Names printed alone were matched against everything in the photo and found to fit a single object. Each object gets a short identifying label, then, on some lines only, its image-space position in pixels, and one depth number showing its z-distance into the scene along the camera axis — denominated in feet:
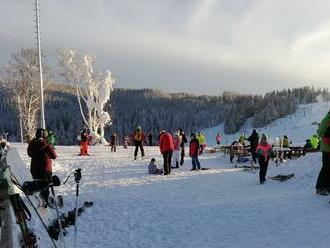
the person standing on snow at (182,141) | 87.56
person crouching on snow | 71.86
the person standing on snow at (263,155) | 60.18
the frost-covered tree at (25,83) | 168.96
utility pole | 127.95
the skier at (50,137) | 100.53
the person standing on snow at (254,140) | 93.56
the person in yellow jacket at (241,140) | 126.70
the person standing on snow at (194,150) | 77.66
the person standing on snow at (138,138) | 93.61
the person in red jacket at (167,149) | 70.90
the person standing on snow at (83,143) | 108.42
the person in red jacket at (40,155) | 43.04
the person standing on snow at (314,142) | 96.02
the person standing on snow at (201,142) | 122.95
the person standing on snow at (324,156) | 43.24
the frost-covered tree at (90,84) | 182.50
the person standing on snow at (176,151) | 82.28
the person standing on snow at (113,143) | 129.50
